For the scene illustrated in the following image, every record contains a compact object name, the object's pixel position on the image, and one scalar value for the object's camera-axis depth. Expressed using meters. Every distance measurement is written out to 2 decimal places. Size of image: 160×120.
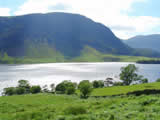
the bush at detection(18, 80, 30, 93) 106.29
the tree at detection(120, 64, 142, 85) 100.13
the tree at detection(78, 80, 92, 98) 52.70
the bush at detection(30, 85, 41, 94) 96.62
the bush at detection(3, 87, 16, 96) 95.44
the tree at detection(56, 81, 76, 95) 90.39
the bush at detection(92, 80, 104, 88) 102.45
